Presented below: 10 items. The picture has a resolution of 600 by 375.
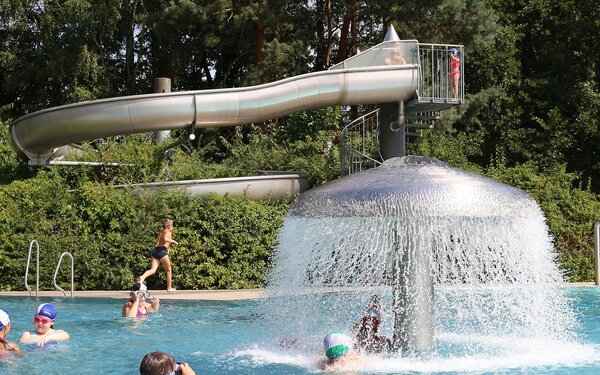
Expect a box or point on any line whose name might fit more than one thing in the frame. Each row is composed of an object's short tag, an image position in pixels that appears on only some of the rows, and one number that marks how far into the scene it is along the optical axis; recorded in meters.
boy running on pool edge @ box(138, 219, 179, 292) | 16.17
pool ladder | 15.55
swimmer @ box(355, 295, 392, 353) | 9.01
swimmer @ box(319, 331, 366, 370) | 8.15
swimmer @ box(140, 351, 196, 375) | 5.20
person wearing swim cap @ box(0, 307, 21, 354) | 9.01
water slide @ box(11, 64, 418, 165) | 18.72
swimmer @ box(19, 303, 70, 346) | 10.30
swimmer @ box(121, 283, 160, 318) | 13.20
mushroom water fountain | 8.00
